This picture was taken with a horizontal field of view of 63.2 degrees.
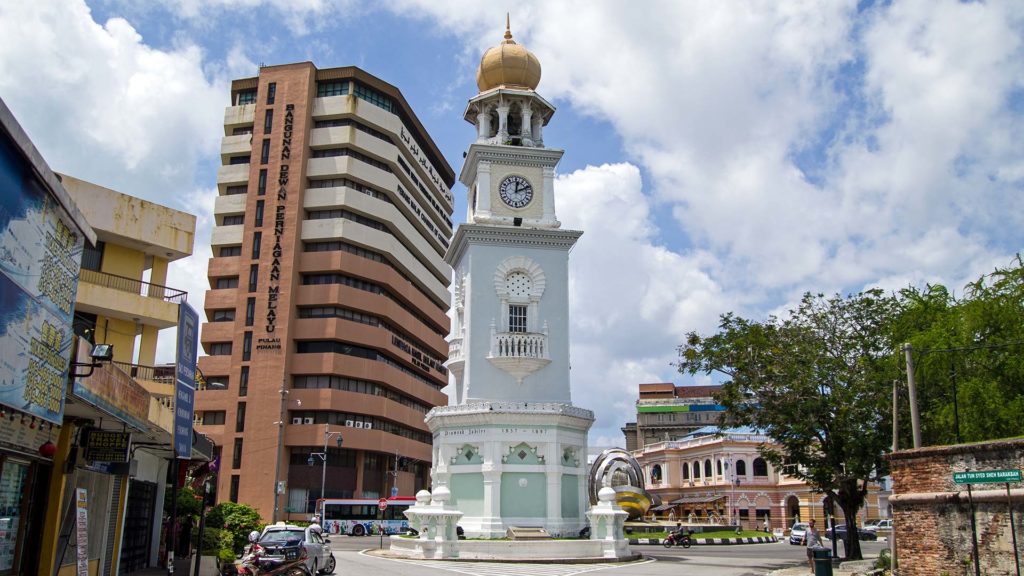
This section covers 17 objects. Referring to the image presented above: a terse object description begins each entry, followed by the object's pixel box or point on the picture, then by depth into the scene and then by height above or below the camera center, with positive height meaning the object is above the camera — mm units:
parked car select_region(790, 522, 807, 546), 50125 -2280
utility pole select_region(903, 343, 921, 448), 21344 +2431
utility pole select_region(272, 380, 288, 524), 62131 +4274
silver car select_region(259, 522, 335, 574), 22641 -1297
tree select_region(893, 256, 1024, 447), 22969 +3789
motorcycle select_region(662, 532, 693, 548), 43438 -2292
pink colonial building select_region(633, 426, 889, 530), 76000 +377
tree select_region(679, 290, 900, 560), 30062 +3980
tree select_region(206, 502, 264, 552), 28228 -953
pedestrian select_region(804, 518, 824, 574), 27180 -1352
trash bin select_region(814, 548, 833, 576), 21047 -1674
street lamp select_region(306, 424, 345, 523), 63188 +2894
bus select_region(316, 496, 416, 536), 59531 -1715
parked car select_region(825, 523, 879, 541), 56688 -2524
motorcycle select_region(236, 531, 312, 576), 20688 -1746
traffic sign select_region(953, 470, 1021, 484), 17250 +435
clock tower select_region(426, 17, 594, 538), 34594 +7035
